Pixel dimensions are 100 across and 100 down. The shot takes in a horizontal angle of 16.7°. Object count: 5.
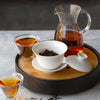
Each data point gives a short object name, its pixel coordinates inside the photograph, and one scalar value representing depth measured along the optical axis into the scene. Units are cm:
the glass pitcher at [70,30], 109
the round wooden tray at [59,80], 97
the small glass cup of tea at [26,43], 108
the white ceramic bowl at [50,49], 100
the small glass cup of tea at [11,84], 93
